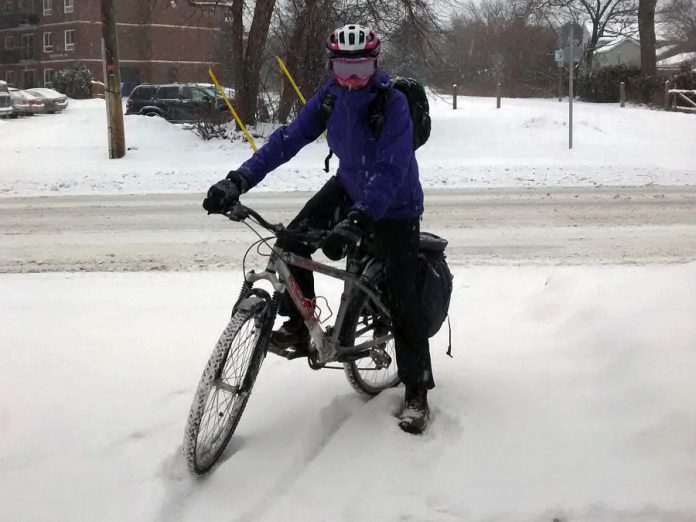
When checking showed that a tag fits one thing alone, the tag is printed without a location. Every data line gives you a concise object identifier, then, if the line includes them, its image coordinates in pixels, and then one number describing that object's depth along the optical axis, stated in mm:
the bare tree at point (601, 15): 49844
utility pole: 15484
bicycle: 3145
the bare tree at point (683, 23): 73000
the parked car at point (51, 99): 31453
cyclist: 3252
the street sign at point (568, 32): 16781
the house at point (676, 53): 74312
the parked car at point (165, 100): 26266
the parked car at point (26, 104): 30547
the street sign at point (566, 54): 16734
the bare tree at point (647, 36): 33062
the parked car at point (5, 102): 29000
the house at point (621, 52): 67088
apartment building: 56125
